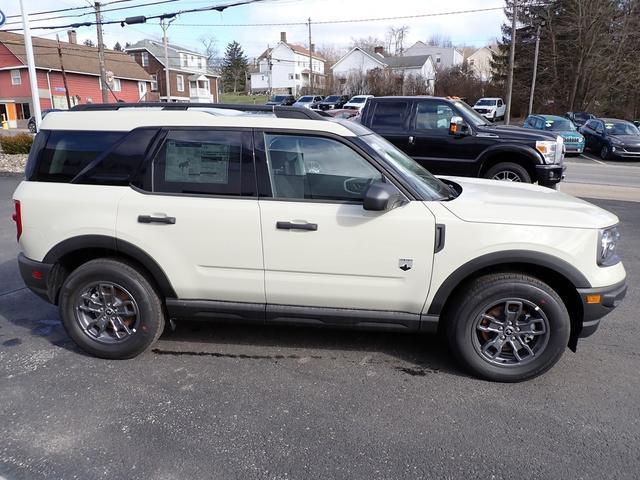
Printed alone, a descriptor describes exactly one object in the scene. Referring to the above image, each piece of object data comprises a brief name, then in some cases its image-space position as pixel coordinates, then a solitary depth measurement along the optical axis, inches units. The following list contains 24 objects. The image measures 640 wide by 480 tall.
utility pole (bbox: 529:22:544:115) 1420.0
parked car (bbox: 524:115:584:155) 805.2
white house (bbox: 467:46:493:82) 2419.2
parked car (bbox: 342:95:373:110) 1509.6
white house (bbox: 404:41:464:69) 3331.7
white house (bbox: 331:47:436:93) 2573.8
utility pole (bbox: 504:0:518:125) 1049.0
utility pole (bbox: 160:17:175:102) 1189.2
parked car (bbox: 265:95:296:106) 1679.6
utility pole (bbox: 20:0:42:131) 585.9
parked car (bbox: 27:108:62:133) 1211.9
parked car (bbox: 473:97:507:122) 1571.1
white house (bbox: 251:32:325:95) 3312.0
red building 1652.3
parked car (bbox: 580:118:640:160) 761.6
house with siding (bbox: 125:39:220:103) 2379.4
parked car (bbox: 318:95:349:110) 1672.7
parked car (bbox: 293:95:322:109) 1771.7
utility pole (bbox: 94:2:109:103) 1043.4
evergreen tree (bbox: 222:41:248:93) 3882.9
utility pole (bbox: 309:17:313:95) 2171.9
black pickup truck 348.5
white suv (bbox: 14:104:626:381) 130.0
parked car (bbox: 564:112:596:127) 1122.2
